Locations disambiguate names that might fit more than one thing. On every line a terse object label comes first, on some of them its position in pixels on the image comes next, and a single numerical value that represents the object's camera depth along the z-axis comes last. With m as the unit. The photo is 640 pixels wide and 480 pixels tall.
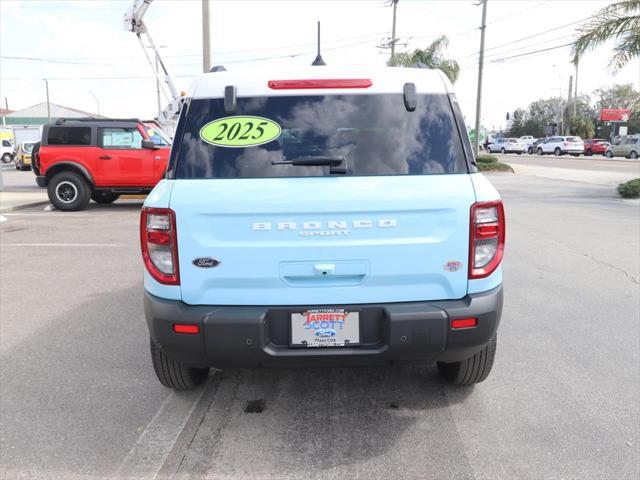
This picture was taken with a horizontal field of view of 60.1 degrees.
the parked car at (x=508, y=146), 53.47
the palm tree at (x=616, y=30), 15.58
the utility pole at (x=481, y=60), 31.69
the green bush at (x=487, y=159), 27.80
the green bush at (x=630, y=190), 14.93
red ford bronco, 12.98
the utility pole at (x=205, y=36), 17.41
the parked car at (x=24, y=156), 29.84
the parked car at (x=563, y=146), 47.38
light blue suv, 2.81
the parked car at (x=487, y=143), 56.81
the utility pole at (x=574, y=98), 67.03
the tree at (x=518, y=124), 97.28
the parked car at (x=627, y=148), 39.31
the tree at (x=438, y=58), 29.58
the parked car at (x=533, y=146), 52.27
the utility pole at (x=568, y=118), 67.88
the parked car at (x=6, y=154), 39.43
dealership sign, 71.50
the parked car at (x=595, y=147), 46.72
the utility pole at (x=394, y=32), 39.77
